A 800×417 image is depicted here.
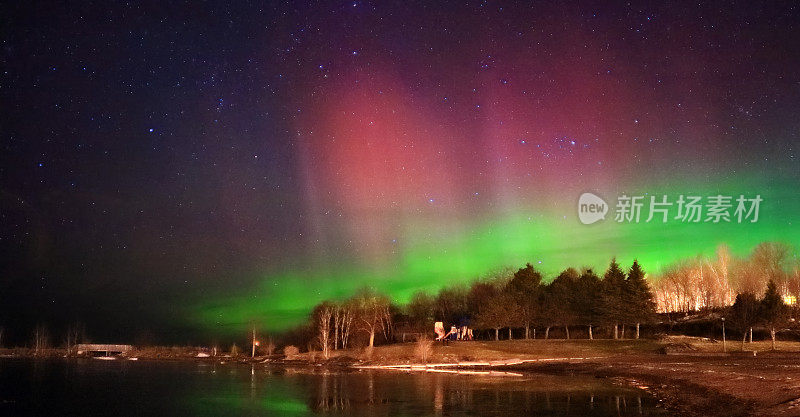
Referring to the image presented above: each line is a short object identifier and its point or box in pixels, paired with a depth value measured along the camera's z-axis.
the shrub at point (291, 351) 113.22
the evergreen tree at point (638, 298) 103.06
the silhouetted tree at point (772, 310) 84.31
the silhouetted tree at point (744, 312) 87.94
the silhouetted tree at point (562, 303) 109.75
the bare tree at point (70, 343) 182.57
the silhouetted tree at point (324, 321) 99.38
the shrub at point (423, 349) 78.72
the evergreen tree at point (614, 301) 103.19
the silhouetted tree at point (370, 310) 114.94
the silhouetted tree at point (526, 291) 111.19
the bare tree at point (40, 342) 176.79
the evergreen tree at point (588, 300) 107.56
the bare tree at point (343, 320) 109.19
